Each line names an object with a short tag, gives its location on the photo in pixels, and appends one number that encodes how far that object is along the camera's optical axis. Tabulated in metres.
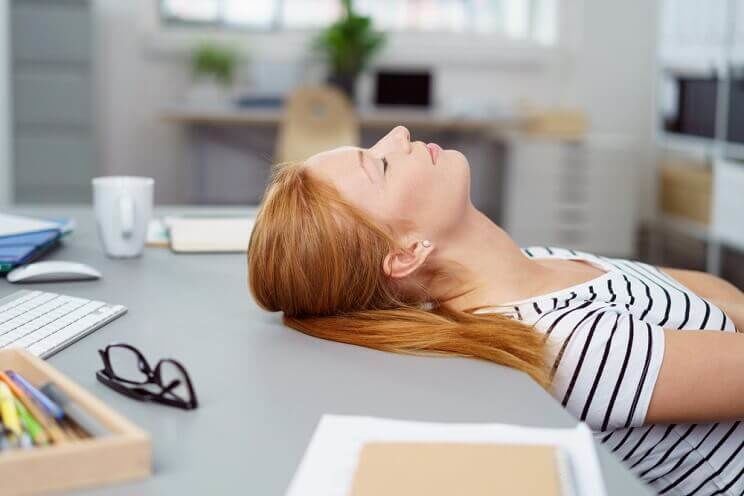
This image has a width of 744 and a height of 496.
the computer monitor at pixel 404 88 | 5.54
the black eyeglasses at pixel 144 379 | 1.02
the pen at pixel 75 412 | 0.88
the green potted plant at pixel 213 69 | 5.38
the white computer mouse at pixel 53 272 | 1.57
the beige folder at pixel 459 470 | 0.81
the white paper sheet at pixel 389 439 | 0.84
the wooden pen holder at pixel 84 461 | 0.78
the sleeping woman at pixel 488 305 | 1.19
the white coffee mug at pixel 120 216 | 1.79
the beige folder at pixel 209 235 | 1.90
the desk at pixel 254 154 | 5.78
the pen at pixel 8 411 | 0.85
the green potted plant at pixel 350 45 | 5.35
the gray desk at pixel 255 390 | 0.88
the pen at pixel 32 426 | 0.85
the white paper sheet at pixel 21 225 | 1.81
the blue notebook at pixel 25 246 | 1.64
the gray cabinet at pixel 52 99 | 5.00
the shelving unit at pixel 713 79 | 4.42
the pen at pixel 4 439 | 0.82
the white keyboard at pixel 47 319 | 1.22
